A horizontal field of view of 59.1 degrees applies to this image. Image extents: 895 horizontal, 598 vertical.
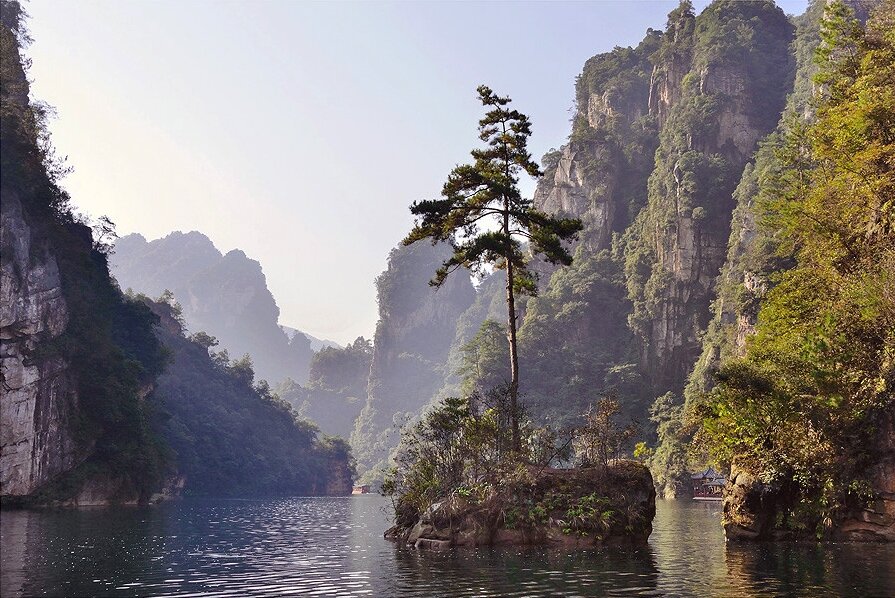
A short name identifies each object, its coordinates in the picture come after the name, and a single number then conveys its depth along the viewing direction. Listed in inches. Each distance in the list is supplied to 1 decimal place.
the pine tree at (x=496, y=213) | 1284.4
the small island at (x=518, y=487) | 1107.3
